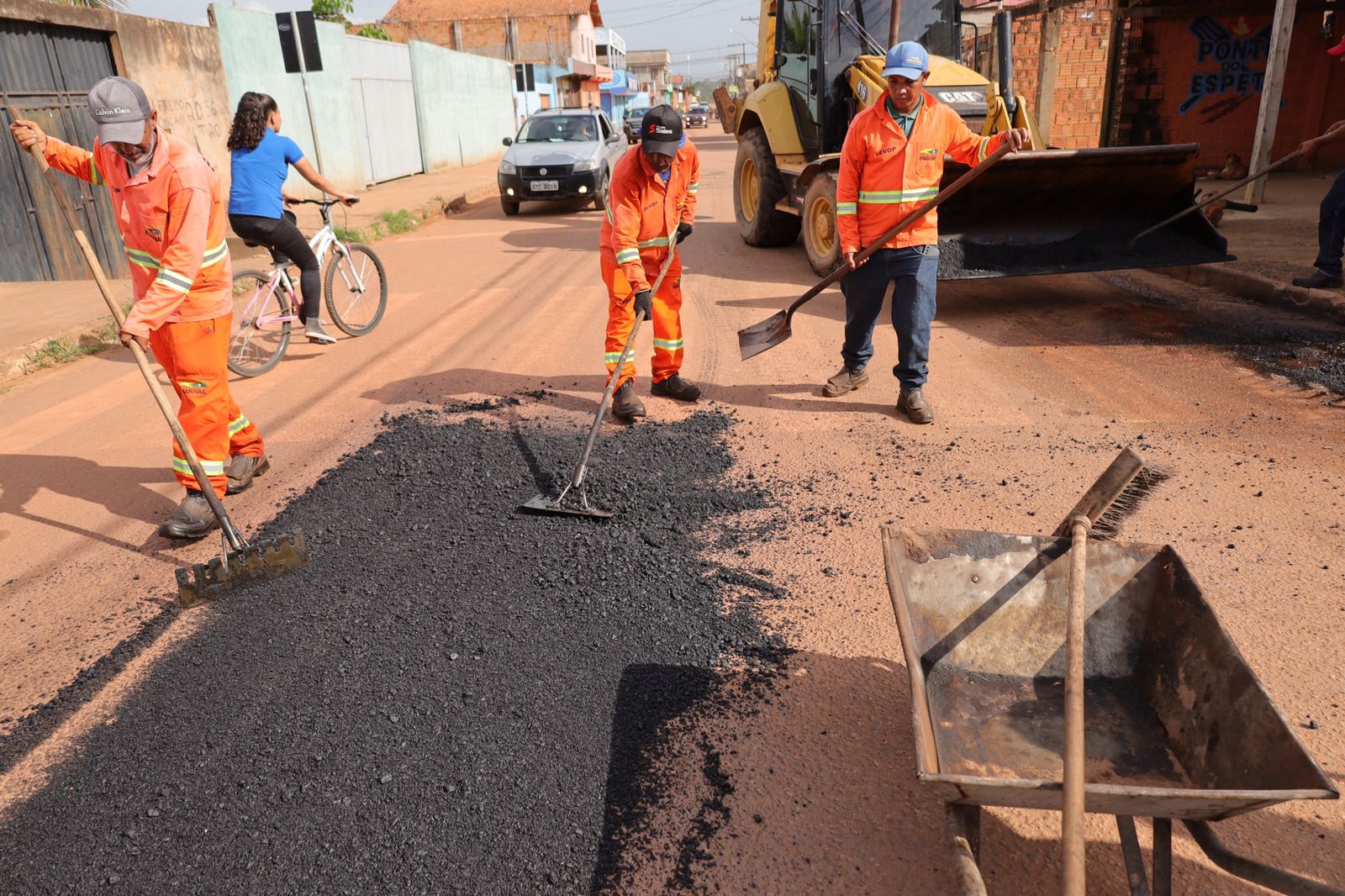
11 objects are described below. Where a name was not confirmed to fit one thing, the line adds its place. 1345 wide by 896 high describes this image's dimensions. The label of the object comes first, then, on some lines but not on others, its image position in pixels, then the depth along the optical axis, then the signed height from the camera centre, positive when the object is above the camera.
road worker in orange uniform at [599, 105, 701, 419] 5.08 -0.63
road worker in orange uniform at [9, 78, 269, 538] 3.81 -0.43
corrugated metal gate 8.78 +0.14
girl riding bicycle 6.31 -0.20
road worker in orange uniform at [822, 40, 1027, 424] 5.09 -0.41
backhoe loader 7.44 -0.51
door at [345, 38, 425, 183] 19.20 +0.68
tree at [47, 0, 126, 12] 10.49 +1.70
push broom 1.67 -1.17
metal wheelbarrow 2.08 -1.55
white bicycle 6.87 -1.23
